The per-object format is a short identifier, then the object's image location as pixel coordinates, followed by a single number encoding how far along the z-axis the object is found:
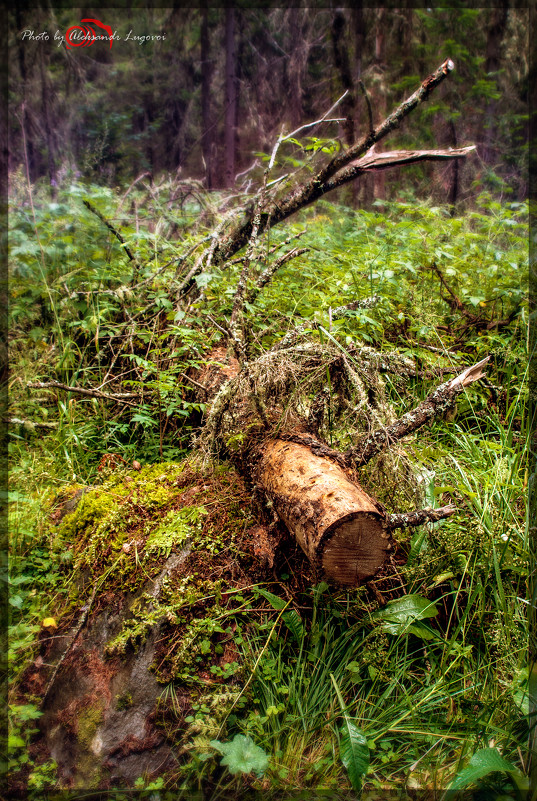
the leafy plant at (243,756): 1.09
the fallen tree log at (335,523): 1.29
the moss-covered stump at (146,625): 1.27
